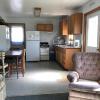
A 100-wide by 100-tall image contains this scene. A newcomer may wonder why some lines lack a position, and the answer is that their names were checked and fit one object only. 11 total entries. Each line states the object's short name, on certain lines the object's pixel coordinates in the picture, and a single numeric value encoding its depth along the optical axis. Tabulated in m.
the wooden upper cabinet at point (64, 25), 5.51
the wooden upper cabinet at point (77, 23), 4.07
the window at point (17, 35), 6.29
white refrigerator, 6.07
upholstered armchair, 2.01
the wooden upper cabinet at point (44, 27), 6.23
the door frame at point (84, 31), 3.98
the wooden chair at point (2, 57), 2.81
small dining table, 3.51
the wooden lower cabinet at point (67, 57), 4.32
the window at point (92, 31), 3.48
